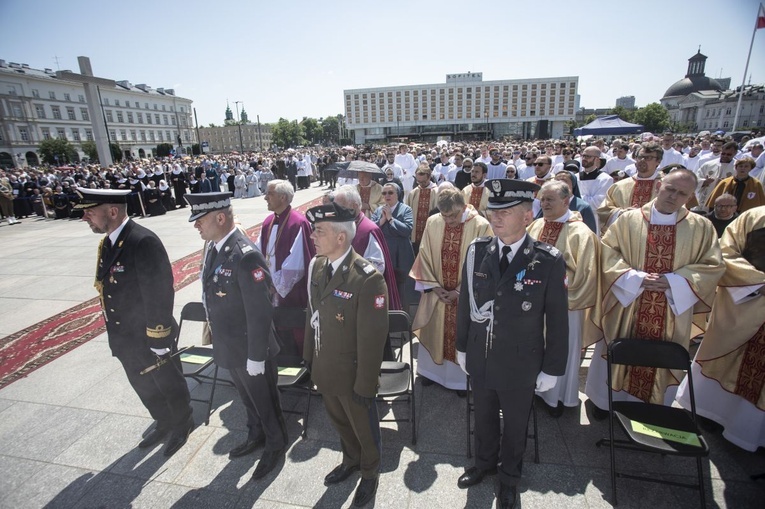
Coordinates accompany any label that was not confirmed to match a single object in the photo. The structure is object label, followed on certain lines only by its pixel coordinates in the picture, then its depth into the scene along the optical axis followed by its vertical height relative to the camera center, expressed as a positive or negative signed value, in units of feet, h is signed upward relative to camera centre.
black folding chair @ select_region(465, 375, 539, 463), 9.93 -7.72
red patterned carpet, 16.26 -8.45
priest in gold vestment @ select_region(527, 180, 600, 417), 11.14 -3.46
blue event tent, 94.17 +3.94
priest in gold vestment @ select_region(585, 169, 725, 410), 10.06 -3.67
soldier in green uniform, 8.13 -3.81
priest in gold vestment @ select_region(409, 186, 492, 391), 13.07 -4.50
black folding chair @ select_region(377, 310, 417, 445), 10.82 -6.77
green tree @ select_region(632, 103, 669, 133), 260.21 +16.73
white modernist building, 395.55 +43.82
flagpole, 69.42 +14.09
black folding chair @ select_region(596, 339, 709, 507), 8.26 -6.59
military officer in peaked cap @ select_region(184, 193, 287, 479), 9.48 -3.99
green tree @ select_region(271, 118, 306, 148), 403.54 +21.63
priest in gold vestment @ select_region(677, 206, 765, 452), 10.04 -5.59
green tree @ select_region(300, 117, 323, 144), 466.70 +30.85
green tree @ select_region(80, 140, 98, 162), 218.59 +6.70
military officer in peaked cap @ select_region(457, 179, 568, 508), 8.02 -3.78
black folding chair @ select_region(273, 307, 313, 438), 12.55 -6.81
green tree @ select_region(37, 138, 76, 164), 195.52 +6.49
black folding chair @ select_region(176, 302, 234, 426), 12.97 -6.95
